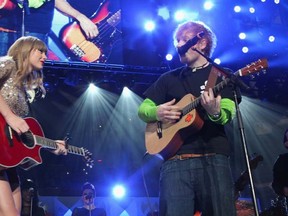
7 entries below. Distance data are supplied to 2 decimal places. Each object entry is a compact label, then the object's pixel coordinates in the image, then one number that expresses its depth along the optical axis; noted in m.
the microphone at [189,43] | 3.16
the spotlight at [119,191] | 11.59
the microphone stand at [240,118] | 2.66
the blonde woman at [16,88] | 2.95
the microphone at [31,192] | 7.49
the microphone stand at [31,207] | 6.93
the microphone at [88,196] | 8.77
